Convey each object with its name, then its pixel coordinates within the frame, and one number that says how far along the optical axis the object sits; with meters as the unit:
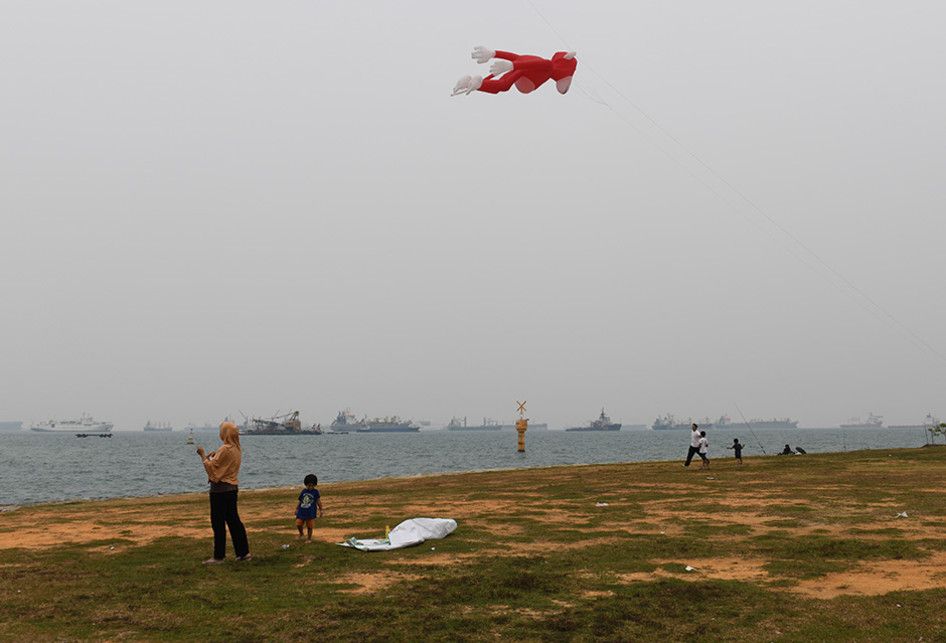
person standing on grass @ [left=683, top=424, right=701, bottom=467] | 30.71
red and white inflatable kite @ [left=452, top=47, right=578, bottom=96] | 15.51
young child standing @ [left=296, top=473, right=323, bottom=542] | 13.99
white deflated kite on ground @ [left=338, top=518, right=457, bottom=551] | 13.18
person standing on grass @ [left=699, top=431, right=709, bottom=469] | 30.78
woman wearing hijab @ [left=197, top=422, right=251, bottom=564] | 11.98
